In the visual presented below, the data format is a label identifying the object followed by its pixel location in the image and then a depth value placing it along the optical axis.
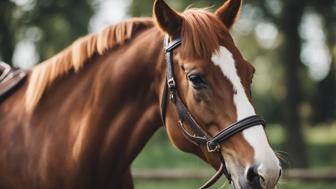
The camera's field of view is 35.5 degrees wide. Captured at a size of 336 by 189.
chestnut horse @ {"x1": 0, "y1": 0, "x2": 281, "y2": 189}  2.88
